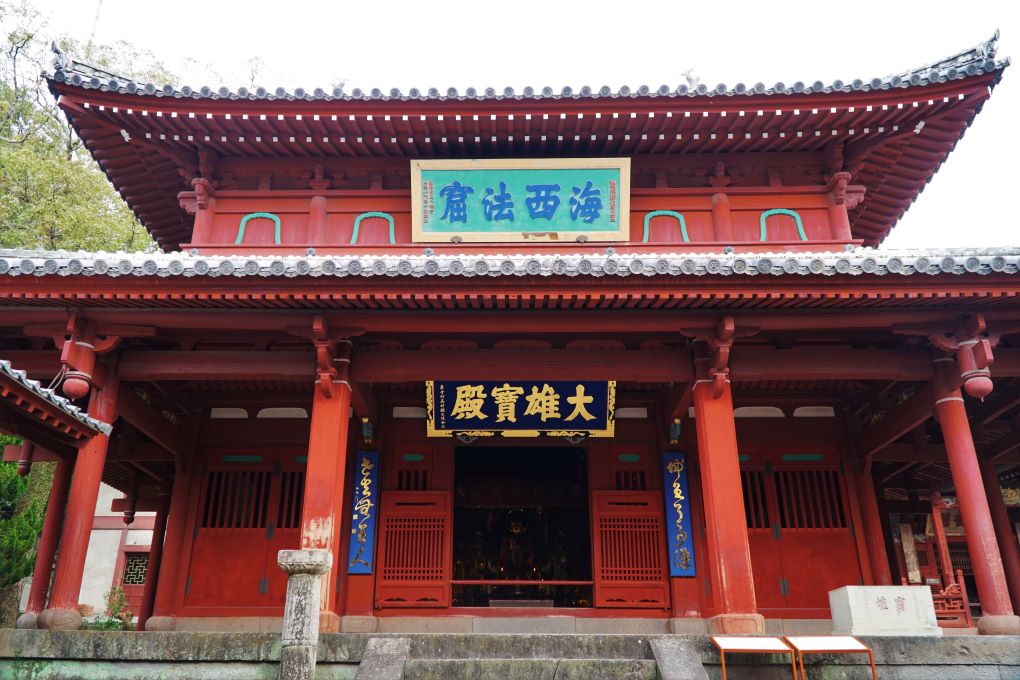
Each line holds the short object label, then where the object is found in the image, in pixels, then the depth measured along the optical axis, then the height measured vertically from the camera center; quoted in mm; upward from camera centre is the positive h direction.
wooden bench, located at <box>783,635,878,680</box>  6398 -254
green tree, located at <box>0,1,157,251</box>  21938 +12257
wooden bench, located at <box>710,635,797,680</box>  6488 -254
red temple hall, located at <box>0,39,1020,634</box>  8672 +3277
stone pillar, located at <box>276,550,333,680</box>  6672 +27
